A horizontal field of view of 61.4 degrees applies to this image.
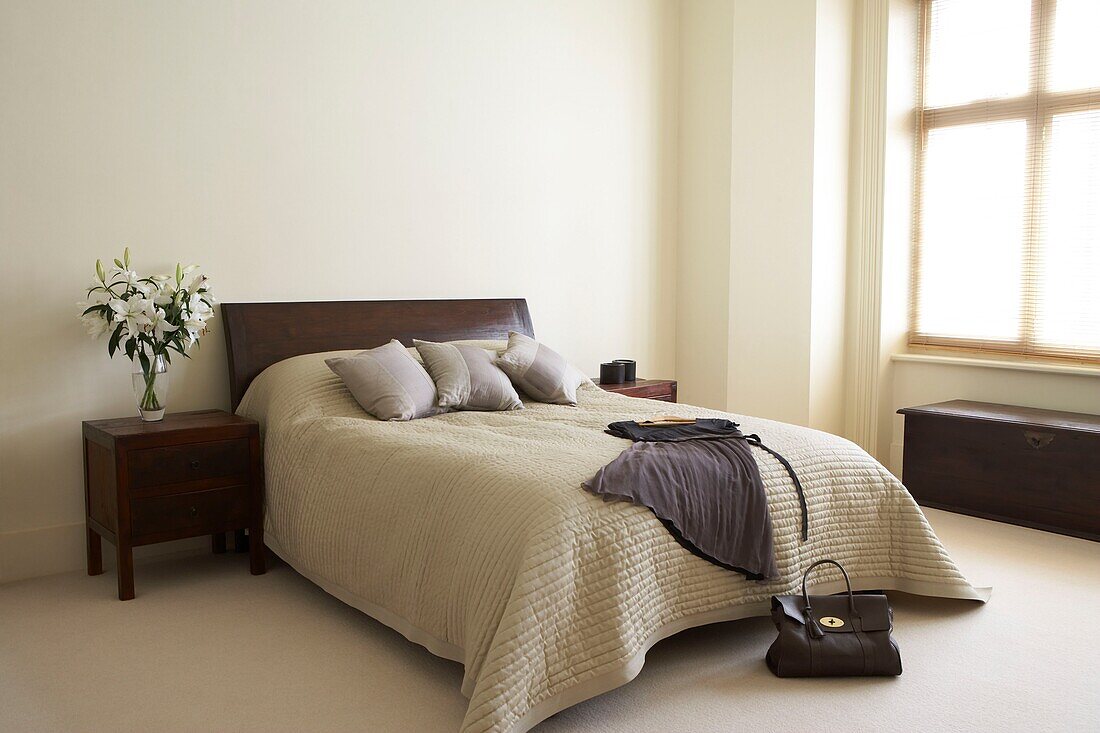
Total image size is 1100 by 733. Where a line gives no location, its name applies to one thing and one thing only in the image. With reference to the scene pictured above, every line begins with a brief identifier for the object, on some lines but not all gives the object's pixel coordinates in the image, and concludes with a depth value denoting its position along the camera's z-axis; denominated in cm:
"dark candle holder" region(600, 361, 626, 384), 478
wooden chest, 405
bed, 230
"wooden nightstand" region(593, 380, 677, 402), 461
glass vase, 340
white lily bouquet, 334
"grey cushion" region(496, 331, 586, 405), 391
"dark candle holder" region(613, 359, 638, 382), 484
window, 463
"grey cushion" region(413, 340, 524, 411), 365
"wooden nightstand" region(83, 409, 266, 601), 318
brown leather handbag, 260
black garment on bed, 259
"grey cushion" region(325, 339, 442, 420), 345
